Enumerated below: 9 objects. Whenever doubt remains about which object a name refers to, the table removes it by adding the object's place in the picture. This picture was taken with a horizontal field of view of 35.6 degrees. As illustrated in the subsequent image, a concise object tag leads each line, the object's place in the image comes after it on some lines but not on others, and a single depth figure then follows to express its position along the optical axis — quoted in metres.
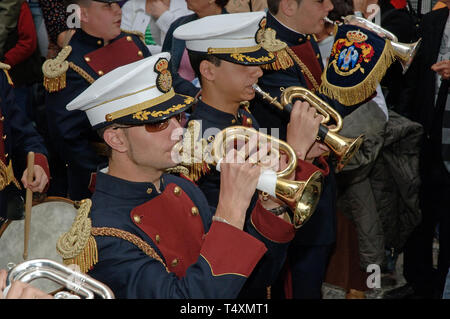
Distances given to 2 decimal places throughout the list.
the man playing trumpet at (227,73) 4.11
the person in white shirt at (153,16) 6.62
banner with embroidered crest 5.07
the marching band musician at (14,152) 4.15
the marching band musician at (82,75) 4.85
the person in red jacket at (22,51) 6.30
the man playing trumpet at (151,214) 2.84
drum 3.84
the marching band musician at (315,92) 5.03
